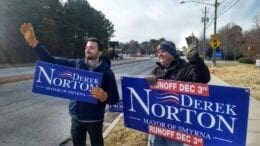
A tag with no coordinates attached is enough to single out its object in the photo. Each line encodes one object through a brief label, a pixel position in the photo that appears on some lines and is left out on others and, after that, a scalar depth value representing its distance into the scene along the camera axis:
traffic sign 15.29
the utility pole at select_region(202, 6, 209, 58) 28.26
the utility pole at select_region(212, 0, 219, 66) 18.20
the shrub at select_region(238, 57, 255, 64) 28.73
